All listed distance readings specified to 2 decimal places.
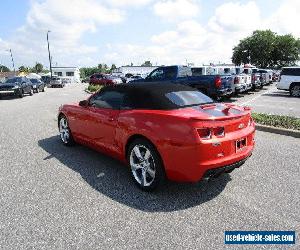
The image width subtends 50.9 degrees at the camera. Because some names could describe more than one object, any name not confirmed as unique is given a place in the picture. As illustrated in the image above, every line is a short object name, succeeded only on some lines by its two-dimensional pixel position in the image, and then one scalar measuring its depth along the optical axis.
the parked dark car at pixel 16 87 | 21.08
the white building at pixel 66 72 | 107.19
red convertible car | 3.96
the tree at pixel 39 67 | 141.50
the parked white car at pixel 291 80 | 18.66
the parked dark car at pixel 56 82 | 42.41
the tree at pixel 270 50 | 81.00
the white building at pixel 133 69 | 89.38
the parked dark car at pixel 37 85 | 27.45
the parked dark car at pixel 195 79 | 14.04
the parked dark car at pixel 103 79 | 32.78
